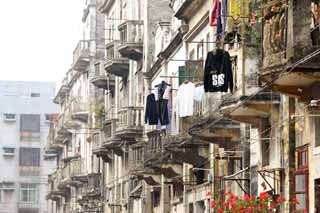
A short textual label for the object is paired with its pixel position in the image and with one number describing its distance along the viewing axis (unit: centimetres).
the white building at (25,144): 9638
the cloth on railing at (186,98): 3422
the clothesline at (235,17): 2752
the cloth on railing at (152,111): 4131
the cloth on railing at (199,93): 3332
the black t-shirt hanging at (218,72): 2816
